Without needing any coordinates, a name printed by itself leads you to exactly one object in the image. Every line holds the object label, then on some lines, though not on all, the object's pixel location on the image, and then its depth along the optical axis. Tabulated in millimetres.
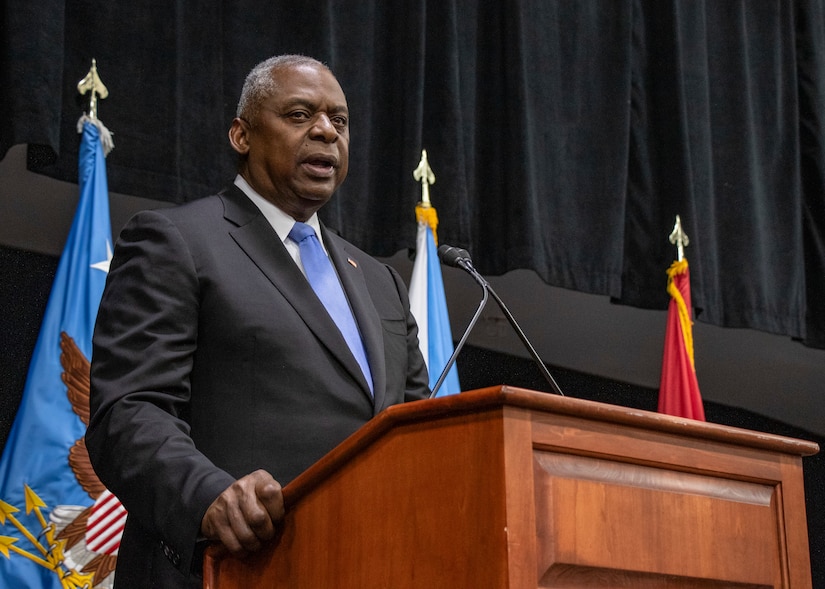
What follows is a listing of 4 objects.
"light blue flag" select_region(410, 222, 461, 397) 3527
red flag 4051
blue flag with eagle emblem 2617
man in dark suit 1405
